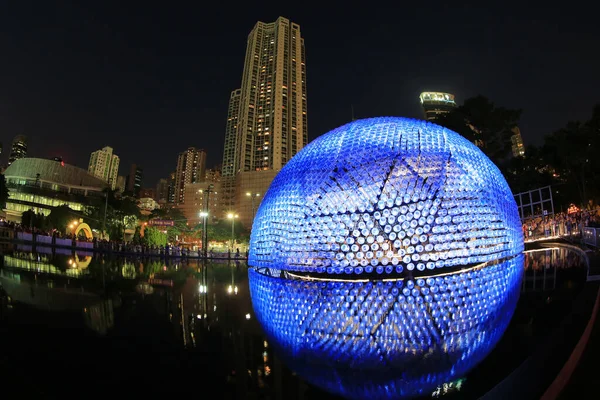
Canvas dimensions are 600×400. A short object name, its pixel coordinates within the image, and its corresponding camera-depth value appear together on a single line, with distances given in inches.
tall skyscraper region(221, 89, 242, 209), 4475.9
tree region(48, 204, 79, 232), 2011.6
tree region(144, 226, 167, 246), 1590.8
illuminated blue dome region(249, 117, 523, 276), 453.7
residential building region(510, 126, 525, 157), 6488.7
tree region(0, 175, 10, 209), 1903.3
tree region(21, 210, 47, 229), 2090.3
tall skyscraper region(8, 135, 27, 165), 7656.5
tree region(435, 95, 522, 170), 1373.0
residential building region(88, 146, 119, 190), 7657.5
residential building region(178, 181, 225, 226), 4498.0
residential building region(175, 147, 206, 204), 7755.9
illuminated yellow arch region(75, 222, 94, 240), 1922.5
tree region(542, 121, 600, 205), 1253.7
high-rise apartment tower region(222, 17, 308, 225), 4261.8
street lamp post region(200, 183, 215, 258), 1070.3
